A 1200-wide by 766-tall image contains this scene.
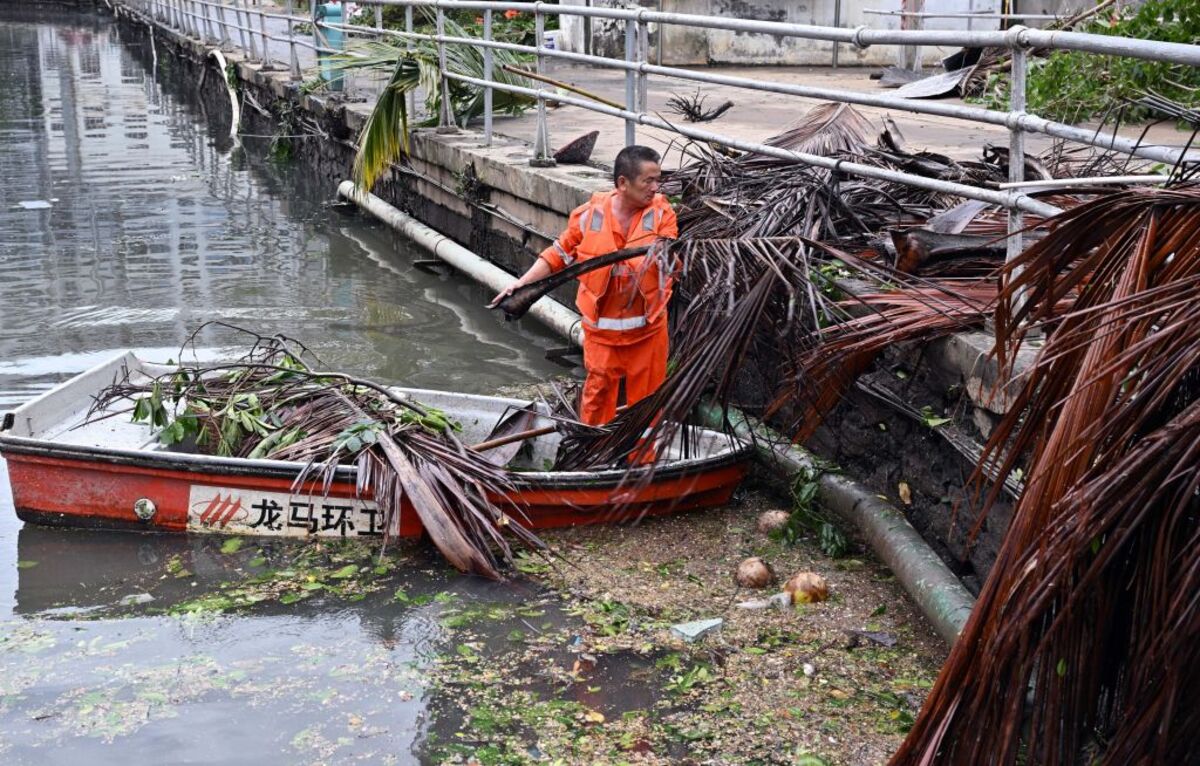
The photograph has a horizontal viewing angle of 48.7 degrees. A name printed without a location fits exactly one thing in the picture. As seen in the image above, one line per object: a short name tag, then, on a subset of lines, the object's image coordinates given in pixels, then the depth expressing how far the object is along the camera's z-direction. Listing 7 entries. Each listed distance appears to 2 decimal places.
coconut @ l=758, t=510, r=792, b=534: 5.89
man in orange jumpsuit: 5.92
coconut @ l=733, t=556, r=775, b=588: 5.35
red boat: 5.78
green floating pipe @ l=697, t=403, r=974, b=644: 4.73
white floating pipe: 8.98
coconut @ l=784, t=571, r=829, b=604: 5.19
